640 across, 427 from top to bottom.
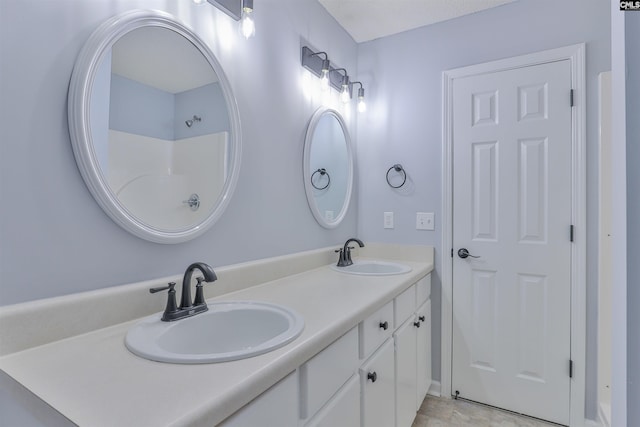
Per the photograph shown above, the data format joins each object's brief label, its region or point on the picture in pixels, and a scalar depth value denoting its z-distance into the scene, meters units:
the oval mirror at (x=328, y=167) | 1.88
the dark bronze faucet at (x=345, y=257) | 1.95
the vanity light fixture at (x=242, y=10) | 1.28
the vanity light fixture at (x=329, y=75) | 1.84
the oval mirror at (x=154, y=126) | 0.90
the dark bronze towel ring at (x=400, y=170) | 2.26
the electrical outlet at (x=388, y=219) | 2.31
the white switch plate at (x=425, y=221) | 2.16
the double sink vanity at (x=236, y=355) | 0.60
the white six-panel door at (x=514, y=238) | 1.82
